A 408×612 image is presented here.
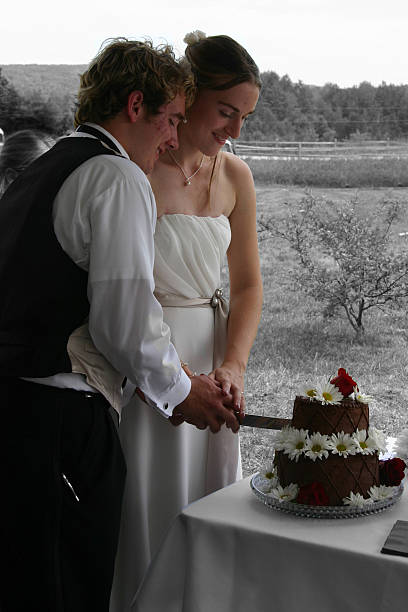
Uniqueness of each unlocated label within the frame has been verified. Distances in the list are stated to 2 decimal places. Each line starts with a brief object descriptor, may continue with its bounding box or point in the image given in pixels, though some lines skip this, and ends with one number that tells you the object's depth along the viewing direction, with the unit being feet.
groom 10.46
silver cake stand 10.49
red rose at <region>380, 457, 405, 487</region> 10.90
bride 12.18
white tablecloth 10.04
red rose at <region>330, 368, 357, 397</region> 10.89
